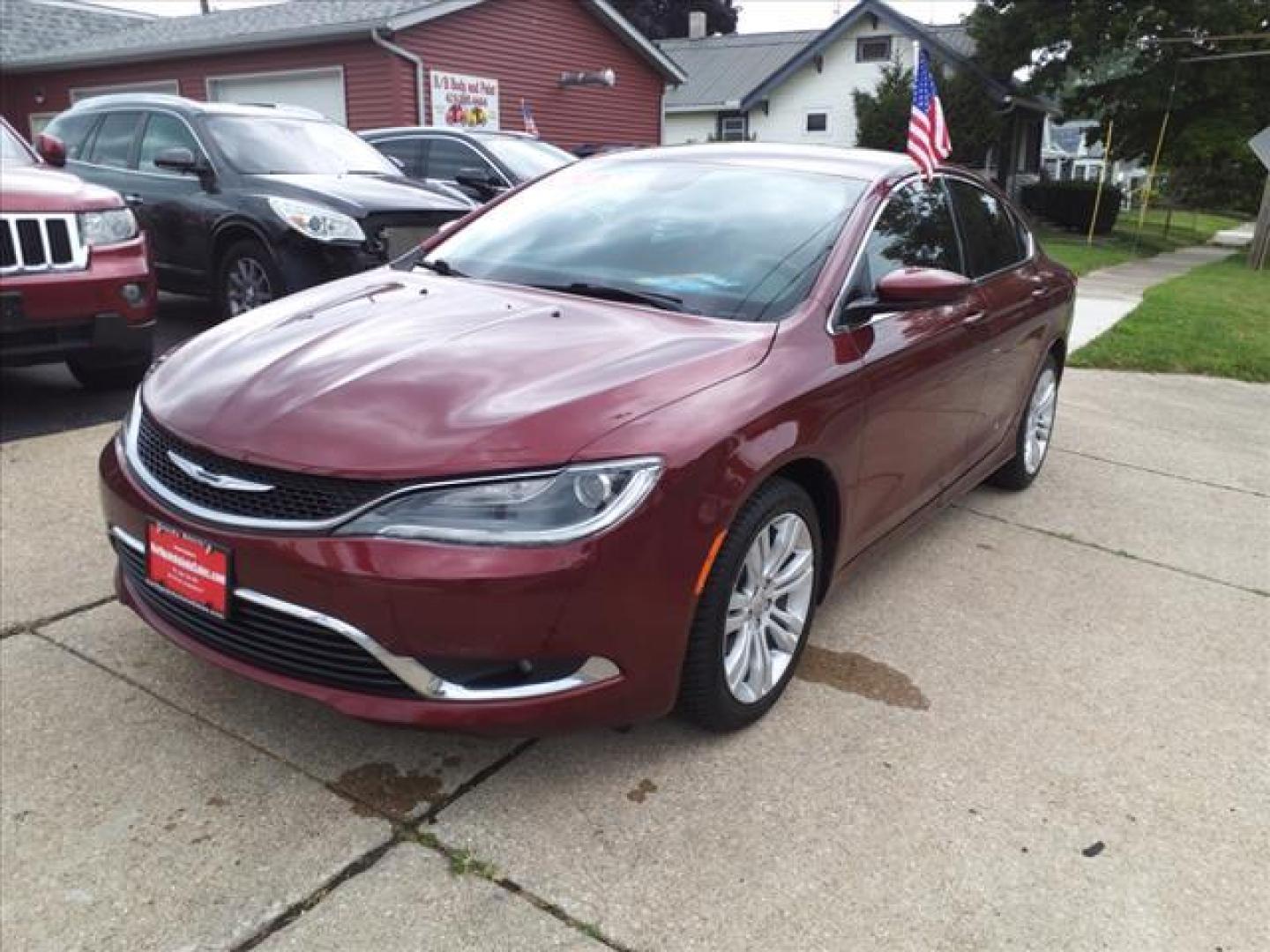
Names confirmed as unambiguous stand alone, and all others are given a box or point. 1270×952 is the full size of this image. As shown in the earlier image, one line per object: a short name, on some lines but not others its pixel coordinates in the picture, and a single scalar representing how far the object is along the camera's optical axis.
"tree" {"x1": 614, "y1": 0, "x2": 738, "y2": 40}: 53.81
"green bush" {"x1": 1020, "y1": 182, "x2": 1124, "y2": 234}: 28.42
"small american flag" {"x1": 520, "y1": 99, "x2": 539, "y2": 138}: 17.98
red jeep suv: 4.86
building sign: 16.88
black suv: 6.71
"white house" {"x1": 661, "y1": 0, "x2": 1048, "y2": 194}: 31.73
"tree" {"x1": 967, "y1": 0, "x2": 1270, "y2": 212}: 24.42
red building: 16.06
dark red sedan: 2.30
